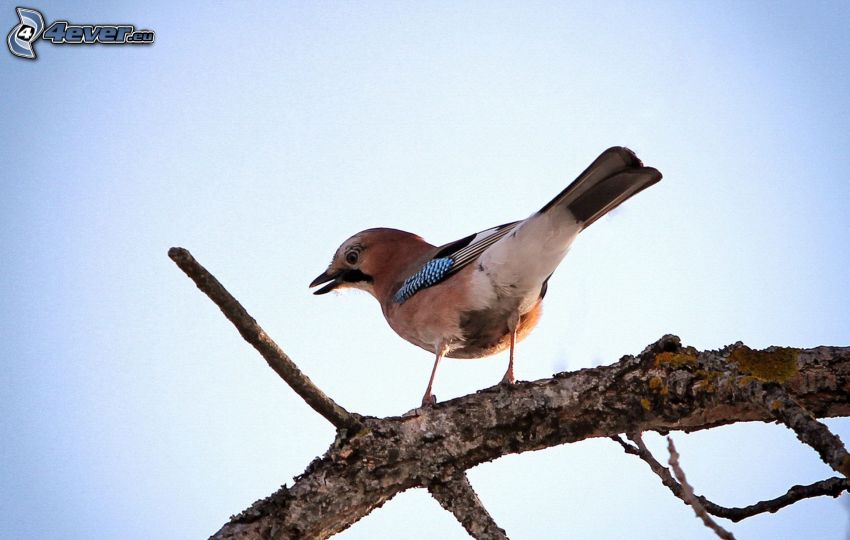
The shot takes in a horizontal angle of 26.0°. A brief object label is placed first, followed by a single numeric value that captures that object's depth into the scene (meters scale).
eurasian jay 12.77
